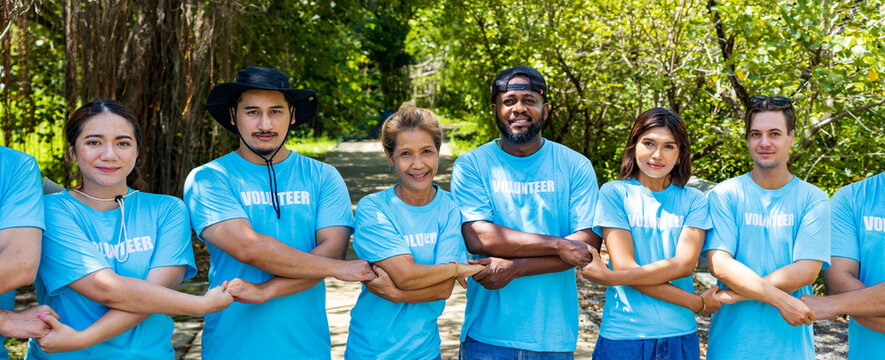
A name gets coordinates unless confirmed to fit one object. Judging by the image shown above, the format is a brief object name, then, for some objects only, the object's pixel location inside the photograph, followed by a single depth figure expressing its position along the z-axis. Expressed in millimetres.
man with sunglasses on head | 3143
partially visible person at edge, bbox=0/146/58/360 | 2588
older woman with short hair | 3096
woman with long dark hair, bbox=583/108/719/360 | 3230
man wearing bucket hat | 2992
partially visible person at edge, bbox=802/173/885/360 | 3033
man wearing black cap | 3262
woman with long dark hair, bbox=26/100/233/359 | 2689
